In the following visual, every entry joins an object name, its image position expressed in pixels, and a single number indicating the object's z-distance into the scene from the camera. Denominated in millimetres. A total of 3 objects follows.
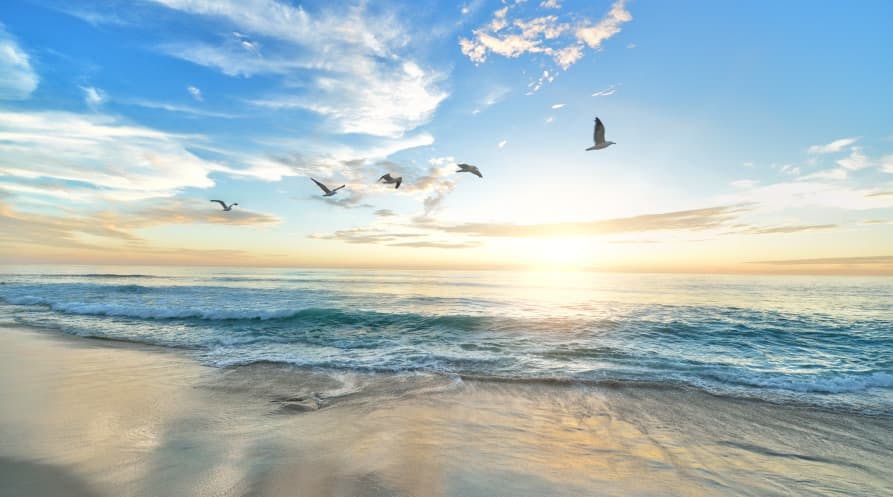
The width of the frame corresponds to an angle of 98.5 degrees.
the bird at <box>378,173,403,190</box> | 12086
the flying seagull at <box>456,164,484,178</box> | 10716
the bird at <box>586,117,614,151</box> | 10297
